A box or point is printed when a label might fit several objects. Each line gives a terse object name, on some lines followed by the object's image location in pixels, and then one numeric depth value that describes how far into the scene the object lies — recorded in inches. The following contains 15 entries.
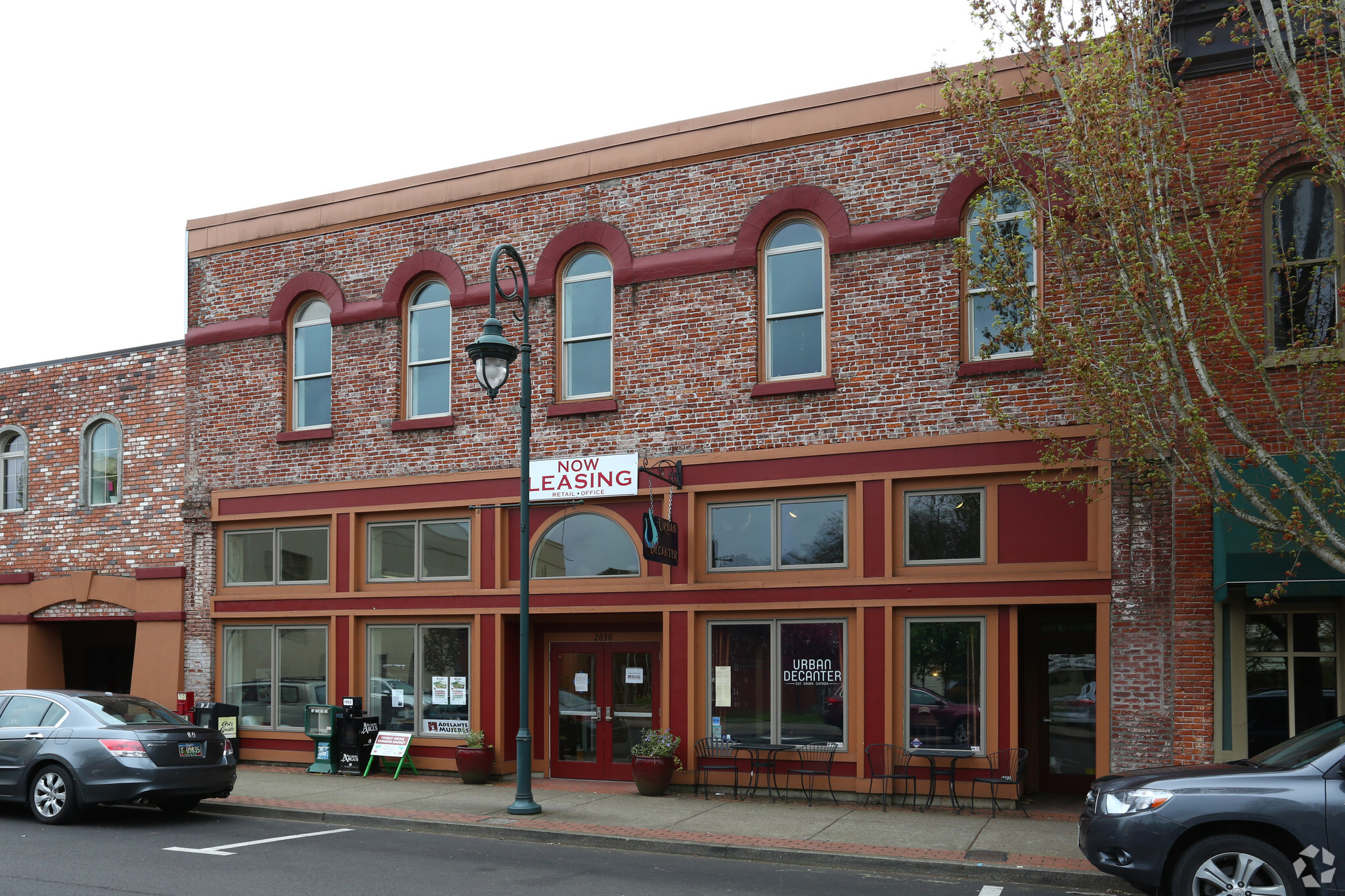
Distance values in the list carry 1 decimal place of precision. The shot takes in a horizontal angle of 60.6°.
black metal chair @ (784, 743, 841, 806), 543.5
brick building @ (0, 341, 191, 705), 745.0
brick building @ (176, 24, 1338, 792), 521.3
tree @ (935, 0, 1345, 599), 401.1
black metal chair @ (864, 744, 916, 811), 528.4
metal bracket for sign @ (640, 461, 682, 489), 586.6
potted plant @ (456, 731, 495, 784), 604.7
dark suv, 304.2
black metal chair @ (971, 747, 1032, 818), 507.5
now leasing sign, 597.3
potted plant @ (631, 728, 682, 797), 558.6
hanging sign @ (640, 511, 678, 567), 548.4
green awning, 427.5
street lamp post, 491.8
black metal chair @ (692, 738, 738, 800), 567.5
